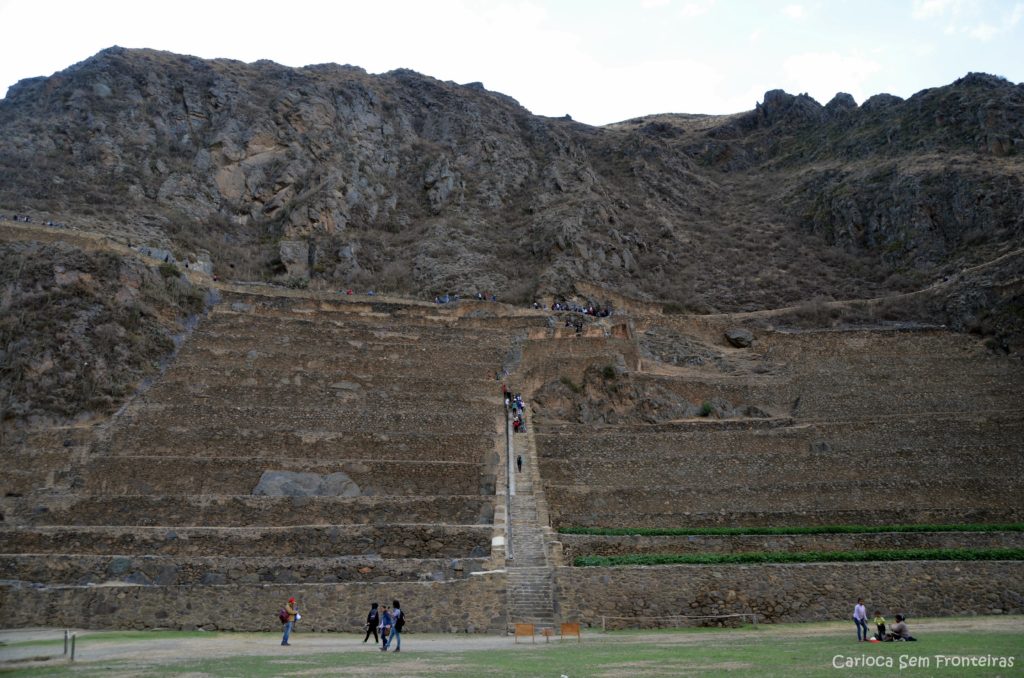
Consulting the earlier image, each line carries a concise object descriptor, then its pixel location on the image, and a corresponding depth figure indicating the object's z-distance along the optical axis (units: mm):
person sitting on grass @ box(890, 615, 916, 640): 17281
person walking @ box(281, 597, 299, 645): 18547
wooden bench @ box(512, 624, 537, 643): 19273
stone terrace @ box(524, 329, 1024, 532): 28484
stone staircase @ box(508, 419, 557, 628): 20719
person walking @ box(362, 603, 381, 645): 18906
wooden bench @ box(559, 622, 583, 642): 19203
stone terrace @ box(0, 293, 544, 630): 22391
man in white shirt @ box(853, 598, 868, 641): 17859
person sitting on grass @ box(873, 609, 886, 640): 17891
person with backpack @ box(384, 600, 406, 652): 17375
